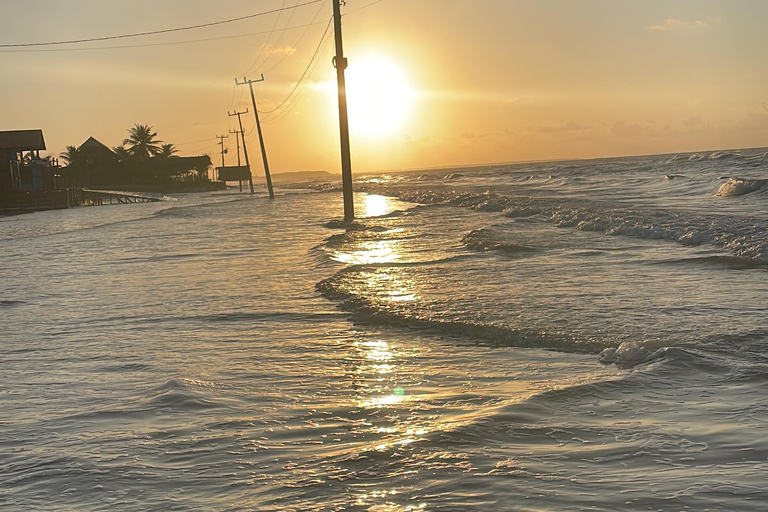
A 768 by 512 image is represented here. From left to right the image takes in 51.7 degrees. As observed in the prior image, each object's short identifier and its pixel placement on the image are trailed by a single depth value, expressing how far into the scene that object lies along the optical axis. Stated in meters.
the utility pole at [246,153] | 95.38
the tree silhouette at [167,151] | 112.12
